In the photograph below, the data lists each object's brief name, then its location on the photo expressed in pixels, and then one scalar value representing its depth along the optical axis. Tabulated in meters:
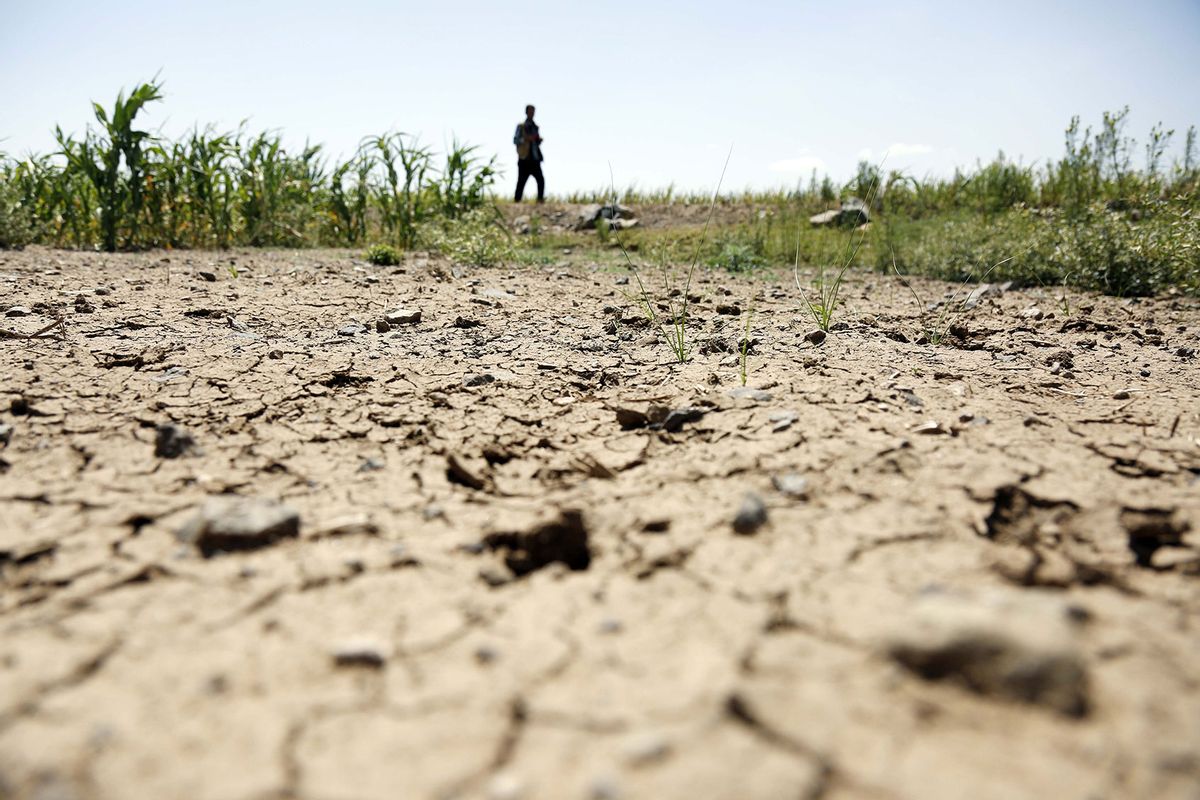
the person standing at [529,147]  11.97
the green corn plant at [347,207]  7.63
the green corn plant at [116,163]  6.28
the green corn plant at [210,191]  6.94
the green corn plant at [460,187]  7.63
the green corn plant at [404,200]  7.29
